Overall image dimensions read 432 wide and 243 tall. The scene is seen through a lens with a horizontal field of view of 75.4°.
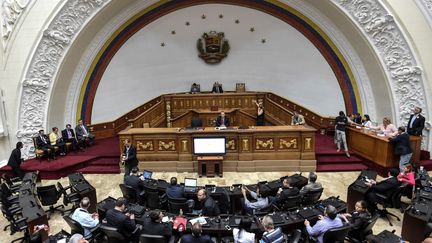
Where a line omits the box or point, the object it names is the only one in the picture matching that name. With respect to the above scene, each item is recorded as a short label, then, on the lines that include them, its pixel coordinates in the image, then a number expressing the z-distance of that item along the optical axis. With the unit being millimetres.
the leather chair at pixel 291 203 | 5031
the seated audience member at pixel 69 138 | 9922
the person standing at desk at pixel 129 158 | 7234
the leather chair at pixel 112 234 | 4085
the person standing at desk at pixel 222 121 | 9391
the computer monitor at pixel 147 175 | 6245
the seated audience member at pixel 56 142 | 9430
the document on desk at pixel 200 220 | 4531
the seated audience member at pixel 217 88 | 14086
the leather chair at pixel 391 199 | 5449
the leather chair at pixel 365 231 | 4241
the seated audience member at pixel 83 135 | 10281
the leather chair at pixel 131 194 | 5673
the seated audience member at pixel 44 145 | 9008
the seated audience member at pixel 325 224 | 4133
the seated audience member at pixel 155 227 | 4086
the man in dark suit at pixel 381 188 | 5449
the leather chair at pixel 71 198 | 5824
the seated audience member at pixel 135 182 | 5810
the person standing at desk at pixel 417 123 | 8059
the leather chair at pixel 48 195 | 5879
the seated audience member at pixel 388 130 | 7641
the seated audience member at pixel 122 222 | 4297
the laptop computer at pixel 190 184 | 5728
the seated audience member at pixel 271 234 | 3740
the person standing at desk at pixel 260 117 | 10891
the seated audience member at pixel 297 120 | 8969
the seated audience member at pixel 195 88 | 14188
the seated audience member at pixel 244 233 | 3877
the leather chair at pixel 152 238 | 3773
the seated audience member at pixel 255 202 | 5168
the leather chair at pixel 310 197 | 5273
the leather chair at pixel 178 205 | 5106
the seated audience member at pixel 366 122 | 8873
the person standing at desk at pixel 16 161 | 7598
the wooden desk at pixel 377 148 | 7562
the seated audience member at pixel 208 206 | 4816
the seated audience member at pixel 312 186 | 5304
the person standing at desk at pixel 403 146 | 7062
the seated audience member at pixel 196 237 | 3723
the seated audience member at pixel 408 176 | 5719
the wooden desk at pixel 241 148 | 8109
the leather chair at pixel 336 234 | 3922
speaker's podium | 7859
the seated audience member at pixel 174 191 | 5315
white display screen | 7848
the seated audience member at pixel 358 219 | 4320
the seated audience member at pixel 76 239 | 3791
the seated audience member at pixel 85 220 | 4480
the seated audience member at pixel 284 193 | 5090
